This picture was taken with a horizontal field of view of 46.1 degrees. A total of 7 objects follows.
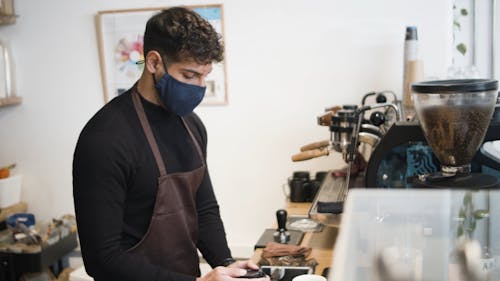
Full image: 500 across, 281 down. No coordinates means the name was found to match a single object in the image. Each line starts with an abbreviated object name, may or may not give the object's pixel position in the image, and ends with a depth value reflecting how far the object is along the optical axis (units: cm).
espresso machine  148
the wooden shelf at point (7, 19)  348
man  164
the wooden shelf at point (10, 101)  350
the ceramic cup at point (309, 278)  175
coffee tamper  230
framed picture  339
